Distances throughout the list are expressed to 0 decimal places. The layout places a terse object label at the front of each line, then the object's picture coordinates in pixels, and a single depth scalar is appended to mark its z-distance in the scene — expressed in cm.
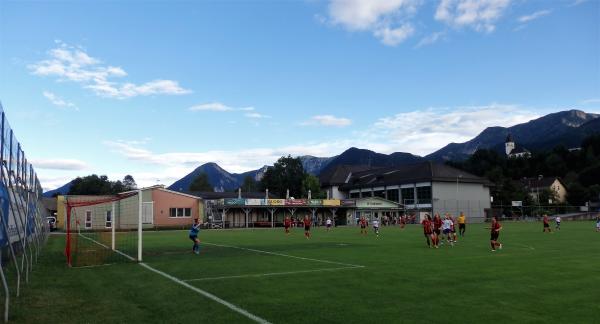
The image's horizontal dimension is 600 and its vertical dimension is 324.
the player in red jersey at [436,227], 2462
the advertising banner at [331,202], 7506
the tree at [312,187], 10562
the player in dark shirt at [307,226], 3594
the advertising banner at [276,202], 6974
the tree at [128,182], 17425
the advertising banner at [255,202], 6756
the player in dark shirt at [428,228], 2473
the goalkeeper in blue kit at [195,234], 2226
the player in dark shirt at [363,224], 4271
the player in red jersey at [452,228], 2615
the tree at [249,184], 15658
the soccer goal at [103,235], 1978
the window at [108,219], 5801
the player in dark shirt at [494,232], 2233
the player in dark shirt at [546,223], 4017
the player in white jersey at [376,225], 3850
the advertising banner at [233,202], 6656
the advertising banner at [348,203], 7775
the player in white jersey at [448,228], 2600
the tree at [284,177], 11625
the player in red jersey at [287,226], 4384
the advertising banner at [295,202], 7159
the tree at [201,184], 14409
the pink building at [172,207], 6706
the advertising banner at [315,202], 7350
